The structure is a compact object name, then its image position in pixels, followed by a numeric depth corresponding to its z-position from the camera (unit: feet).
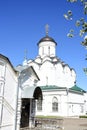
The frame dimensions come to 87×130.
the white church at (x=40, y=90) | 28.03
